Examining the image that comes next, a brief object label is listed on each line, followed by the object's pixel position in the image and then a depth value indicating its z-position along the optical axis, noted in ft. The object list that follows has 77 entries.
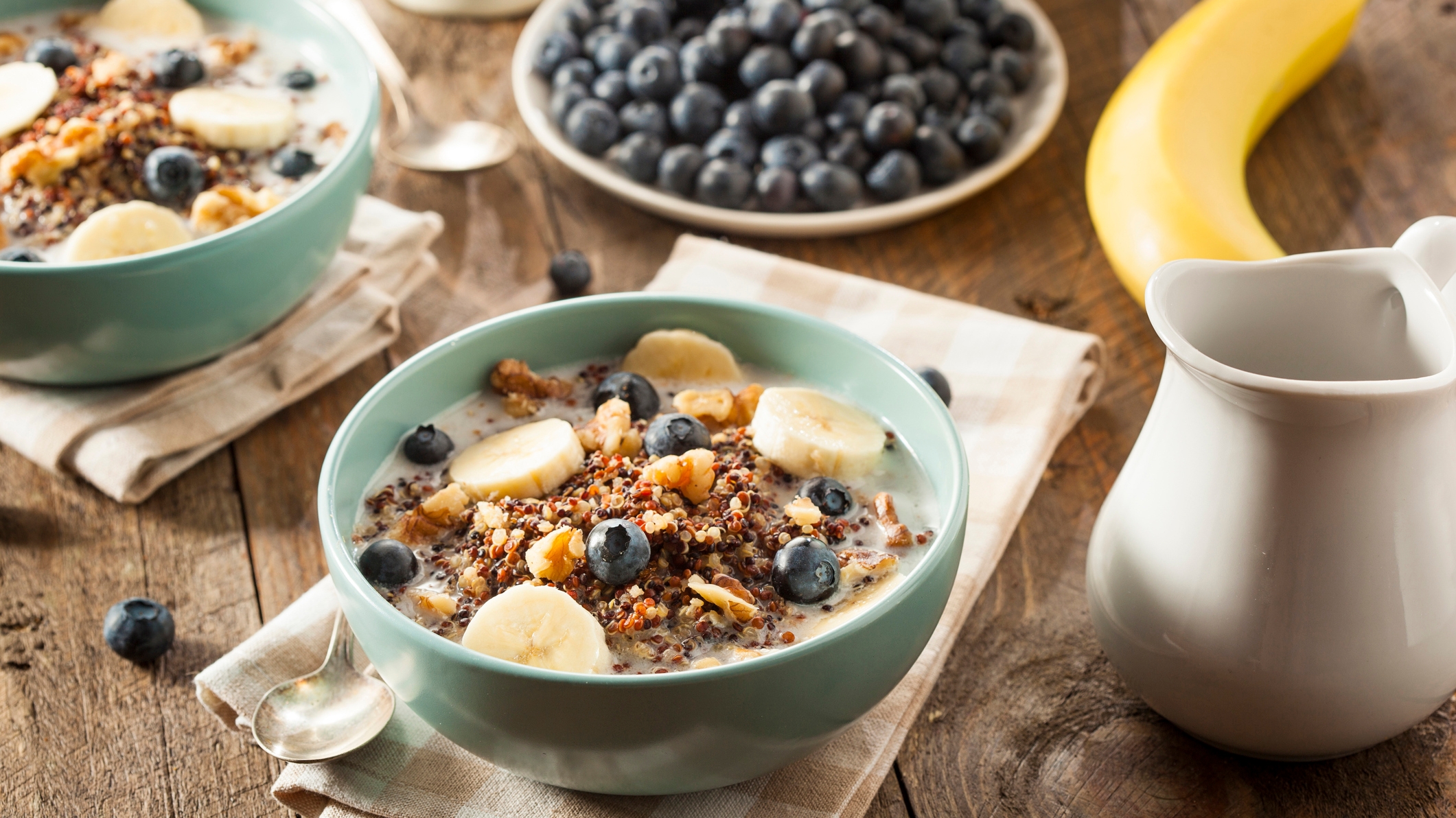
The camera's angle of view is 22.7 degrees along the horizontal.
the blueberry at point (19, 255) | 3.28
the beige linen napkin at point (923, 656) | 2.97
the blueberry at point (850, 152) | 3.78
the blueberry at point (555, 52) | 3.94
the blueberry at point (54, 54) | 3.54
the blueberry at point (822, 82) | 3.81
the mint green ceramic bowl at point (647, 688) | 2.81
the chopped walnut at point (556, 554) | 2.93
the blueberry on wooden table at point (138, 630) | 3.13
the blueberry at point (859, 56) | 3.84
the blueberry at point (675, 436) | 3.06
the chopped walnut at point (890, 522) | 3.00
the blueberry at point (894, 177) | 3.74
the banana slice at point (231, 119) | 3.46
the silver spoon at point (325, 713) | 3.01
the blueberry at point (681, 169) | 3.74
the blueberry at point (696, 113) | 3.80
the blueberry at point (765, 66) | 3.82
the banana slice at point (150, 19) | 3.65
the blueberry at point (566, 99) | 3.86
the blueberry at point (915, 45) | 3.90
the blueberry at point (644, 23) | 3.92
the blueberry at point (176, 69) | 3.54
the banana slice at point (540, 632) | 2.85
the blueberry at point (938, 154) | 3.77
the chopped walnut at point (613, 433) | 3.08
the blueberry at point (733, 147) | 3.77
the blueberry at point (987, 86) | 3.88
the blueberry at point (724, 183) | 3.72
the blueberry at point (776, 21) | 3.84
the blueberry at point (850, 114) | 3.81
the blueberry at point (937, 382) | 3.35
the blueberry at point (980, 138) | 3.79
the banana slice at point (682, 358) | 3.19
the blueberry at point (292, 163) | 3.46
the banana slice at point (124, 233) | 3.29
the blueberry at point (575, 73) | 3.90
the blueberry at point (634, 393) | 3.14
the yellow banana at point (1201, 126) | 3.51
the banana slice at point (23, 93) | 3.43
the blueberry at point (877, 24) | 3.88
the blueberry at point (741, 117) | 3.81
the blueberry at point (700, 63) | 3.85
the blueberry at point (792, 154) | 3.75
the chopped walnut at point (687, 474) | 3.00
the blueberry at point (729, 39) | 3.85
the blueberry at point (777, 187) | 3.72
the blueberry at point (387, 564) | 2.95
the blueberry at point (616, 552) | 2.92
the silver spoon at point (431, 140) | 3.85
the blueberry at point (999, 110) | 3.84
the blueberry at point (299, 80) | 3.60
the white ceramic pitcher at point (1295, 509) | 2.85
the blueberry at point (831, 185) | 3.72
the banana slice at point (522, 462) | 3.03
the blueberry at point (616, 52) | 3.90
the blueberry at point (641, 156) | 3.76
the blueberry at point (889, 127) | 3.77
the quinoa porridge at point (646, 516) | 2.91
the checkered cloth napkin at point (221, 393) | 3.32
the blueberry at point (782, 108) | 3.76
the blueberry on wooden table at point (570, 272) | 3.61
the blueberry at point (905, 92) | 3.83
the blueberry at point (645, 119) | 3.81
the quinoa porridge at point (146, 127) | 3.36
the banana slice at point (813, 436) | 3.05
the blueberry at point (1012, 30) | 3.97
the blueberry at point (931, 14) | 3.92
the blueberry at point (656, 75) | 3.85
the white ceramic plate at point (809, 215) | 3.69
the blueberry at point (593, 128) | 3.80
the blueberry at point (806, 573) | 2.93
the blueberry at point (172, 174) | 3.38
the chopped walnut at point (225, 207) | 3.37
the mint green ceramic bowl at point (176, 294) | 3.25
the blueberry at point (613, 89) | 3.87
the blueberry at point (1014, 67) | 3.92
